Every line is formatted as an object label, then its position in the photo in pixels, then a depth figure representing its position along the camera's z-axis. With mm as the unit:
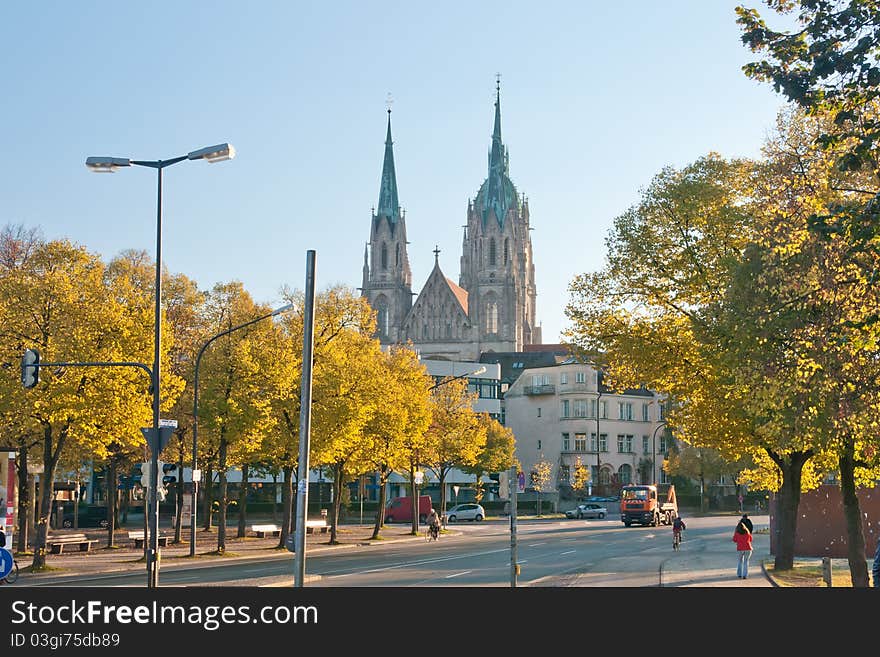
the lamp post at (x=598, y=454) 105462
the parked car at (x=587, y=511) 86812
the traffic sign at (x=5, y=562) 15469
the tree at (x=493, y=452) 87688
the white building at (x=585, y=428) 109312
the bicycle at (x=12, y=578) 28716
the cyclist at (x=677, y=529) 44562
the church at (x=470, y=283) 169875
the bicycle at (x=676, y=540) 44531
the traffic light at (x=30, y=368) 26609
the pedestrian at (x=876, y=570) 16906
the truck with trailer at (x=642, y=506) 73375
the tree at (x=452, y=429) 68312
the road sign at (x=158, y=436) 24766
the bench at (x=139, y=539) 44428
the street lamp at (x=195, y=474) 36881
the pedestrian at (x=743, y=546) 29953
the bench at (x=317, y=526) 57734
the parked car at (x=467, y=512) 84125
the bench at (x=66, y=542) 40906
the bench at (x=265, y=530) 53719
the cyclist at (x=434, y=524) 54225
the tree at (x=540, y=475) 95375
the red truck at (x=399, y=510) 80812
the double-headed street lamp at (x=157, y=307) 23875
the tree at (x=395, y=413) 50969
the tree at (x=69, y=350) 33250
